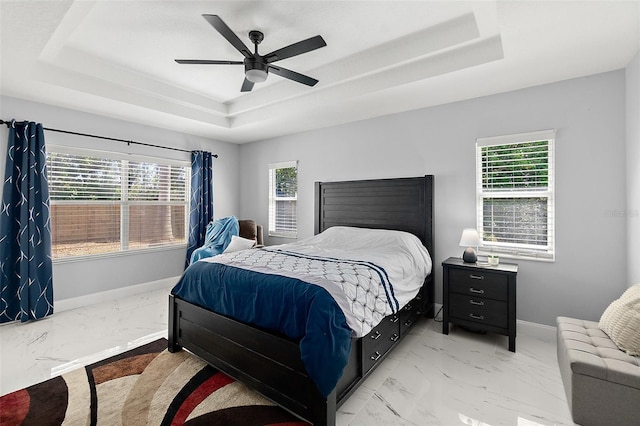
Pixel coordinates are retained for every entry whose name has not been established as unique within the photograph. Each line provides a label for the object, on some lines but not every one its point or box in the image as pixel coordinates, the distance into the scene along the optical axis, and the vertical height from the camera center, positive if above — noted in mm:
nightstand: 2703 -768
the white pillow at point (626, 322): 1838 -690
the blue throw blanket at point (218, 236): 4223 -328
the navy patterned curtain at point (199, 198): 4910 +273
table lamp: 2963 -266
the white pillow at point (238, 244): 4113 -410
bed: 1754 -921
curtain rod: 3252 +1004
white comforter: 1955 -403
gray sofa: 1660 -961
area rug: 1831 -1243
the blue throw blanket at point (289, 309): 1654 -612
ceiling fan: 2019 +1195
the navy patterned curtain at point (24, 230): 3256 -184
